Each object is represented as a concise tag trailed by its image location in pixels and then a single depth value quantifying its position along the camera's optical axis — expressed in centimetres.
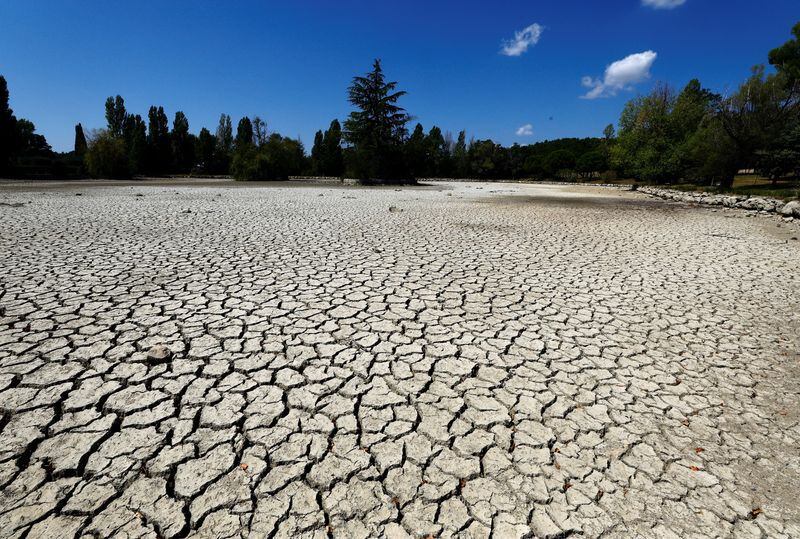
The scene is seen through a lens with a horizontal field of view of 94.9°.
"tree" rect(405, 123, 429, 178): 3462
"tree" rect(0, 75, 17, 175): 3353
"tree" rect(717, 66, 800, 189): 2361
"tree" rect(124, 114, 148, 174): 4470
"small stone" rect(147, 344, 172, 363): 311
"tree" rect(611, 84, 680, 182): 3125
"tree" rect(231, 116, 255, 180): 3427
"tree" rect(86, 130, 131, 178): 3353
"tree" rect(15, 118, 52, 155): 3807
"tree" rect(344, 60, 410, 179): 3288
